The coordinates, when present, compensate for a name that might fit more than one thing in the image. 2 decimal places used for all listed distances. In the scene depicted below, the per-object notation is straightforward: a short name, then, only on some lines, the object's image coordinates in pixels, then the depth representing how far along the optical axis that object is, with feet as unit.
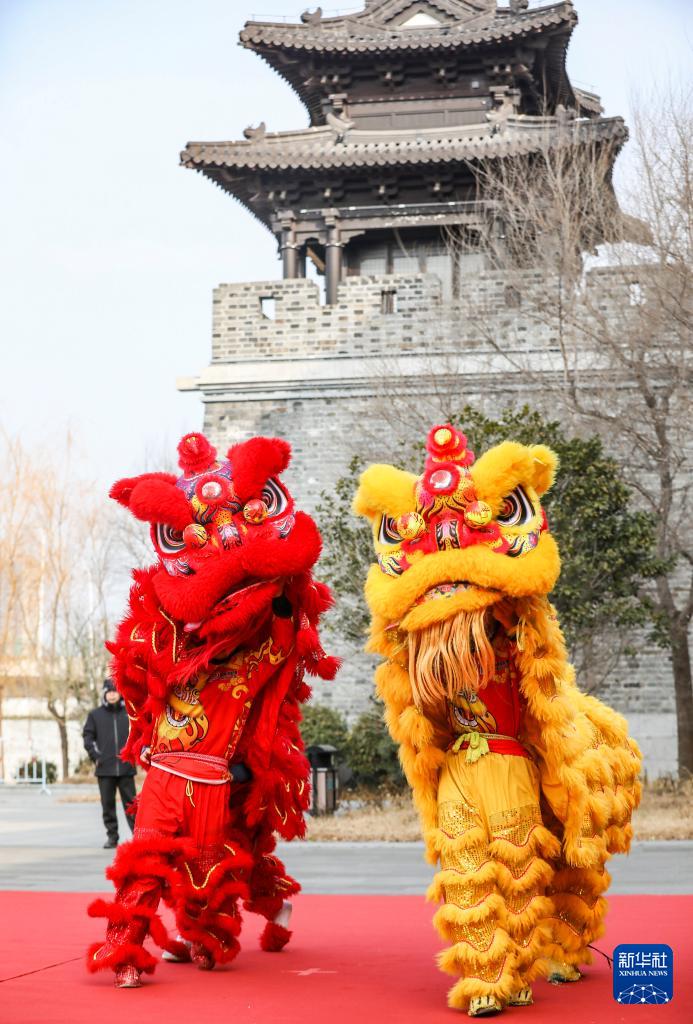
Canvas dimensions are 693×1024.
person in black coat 34.92
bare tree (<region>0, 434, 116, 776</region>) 86.22
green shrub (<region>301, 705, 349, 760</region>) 47.50
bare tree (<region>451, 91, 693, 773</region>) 45.29
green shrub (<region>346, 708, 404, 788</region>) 46.16
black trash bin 42.06
